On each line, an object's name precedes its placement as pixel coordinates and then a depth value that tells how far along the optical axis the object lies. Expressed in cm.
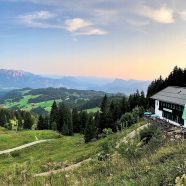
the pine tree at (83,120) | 10184
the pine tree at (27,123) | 11886
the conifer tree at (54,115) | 10362
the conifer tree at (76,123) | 10344
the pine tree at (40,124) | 10589
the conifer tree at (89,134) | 5790
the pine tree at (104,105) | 8375
